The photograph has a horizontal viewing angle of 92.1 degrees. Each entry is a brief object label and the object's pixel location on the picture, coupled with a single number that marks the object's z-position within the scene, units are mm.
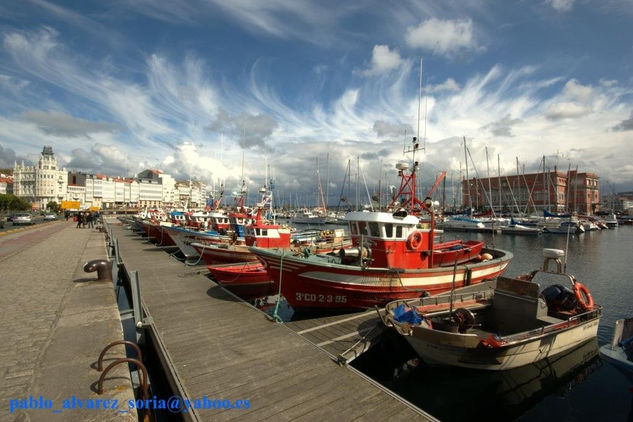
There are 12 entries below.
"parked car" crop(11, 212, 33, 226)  47031
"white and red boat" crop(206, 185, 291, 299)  15336
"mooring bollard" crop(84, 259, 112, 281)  12570
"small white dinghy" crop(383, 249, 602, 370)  7816
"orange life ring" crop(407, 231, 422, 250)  12125
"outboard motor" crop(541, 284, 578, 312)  9836
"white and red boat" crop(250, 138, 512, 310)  10938
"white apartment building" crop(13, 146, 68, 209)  119812
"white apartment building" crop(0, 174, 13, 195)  127250
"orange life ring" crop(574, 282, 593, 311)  9617
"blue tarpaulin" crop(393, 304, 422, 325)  8695
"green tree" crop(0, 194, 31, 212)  70625
